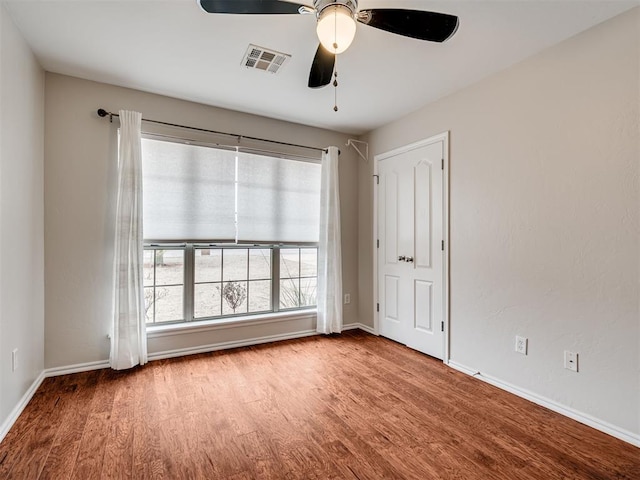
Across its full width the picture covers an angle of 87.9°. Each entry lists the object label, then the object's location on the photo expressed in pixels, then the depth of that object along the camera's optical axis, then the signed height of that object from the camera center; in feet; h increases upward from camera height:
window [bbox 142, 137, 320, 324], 10.17 +0.26
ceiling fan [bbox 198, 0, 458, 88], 4.98 +3.46
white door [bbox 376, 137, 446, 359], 10.41 -0.19
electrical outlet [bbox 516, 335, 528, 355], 7.97 -2.52
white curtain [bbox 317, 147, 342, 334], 12.59 -0.50
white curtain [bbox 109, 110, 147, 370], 9.10 -0.35
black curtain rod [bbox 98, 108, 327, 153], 9.26 +3.53
